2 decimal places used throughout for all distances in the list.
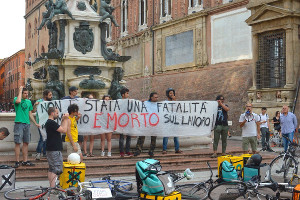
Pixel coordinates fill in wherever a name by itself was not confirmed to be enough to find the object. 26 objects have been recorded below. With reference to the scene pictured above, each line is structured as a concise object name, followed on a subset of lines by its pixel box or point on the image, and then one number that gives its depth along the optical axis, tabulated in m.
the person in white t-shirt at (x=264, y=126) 17.92
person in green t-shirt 10.00
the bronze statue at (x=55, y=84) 15.32
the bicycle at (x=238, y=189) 7.47
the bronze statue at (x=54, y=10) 15.81
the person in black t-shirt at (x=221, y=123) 12.23
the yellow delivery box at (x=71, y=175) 8.20
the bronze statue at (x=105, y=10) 16.35
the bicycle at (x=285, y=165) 10.41
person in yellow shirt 8.90
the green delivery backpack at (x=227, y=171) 8.83
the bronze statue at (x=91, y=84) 15.70
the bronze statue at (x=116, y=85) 16.31
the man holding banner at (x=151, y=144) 11.88
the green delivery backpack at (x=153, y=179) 6.88
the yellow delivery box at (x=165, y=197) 6.78
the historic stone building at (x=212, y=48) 23.84
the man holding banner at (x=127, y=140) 11.90
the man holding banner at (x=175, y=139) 12.62
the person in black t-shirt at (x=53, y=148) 8.03
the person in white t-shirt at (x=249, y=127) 12.22
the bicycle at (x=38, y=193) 6.52
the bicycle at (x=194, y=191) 7.70
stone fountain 15.65
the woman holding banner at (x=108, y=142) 11.77
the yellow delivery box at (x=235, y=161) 9.65
